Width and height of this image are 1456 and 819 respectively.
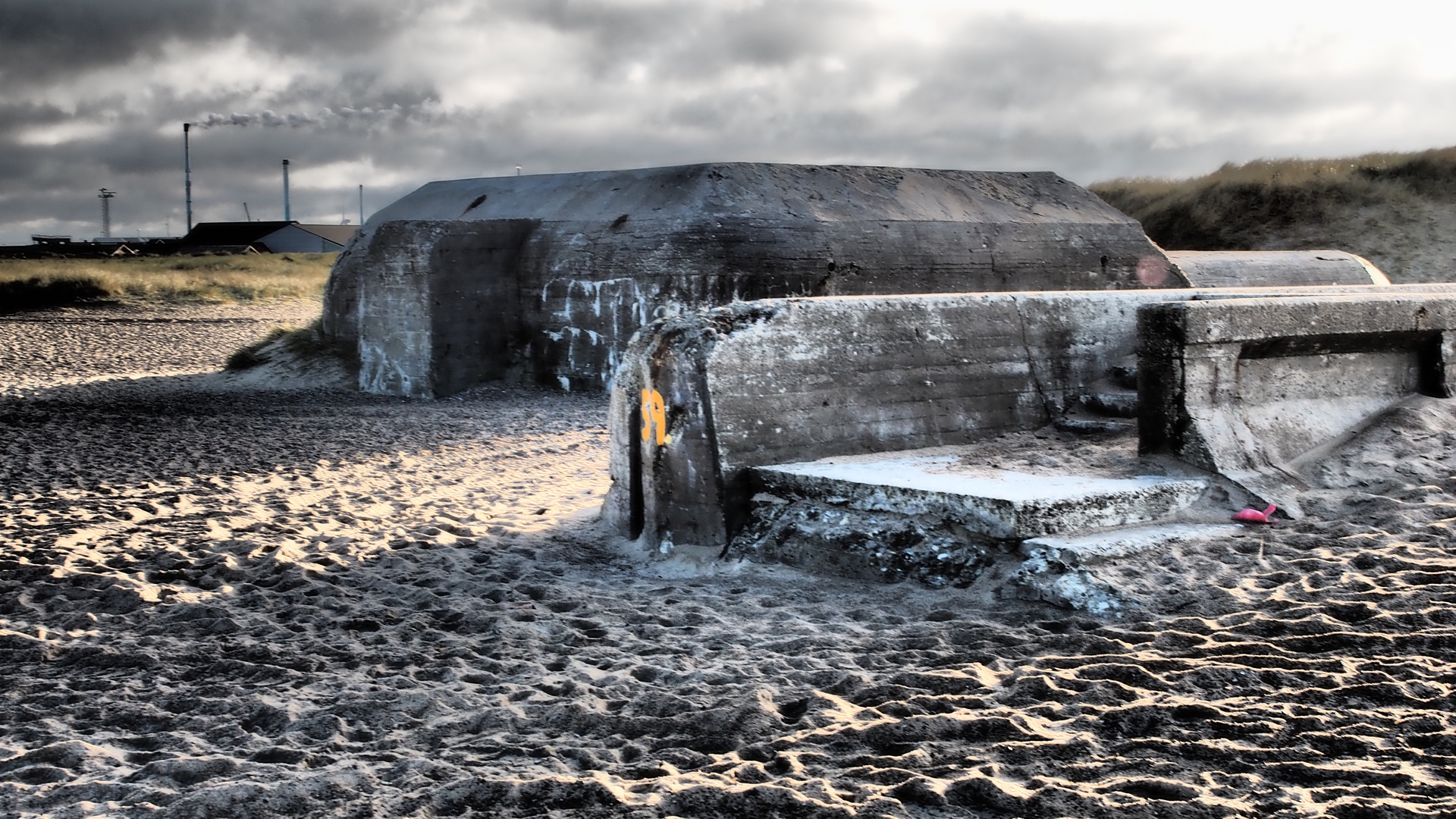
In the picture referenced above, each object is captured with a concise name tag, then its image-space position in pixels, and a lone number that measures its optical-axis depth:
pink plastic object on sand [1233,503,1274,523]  5.38
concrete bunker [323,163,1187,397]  12.34
